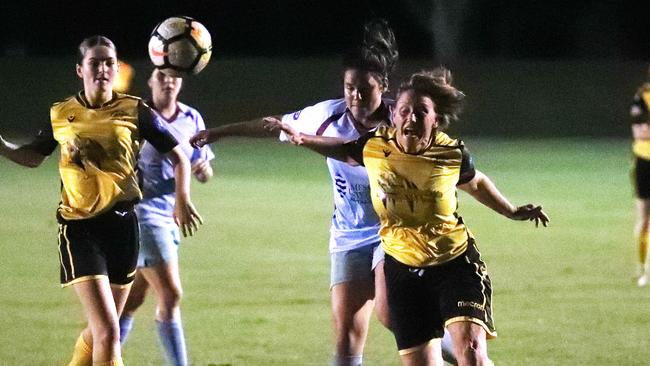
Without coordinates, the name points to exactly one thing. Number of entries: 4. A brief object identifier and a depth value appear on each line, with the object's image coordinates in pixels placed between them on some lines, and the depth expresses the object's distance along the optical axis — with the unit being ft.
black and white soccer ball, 42.39
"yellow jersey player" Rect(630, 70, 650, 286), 69.62
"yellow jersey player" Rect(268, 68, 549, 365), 34.86
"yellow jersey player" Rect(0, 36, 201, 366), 37.17
